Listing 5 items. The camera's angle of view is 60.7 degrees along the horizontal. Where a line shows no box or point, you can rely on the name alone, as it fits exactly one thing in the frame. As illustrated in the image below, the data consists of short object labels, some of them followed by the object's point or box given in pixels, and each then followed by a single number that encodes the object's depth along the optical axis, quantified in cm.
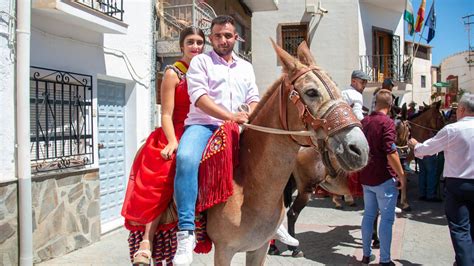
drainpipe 507
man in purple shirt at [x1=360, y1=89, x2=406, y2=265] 509
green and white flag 1859
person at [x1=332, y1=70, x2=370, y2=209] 572
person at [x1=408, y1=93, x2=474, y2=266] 433
